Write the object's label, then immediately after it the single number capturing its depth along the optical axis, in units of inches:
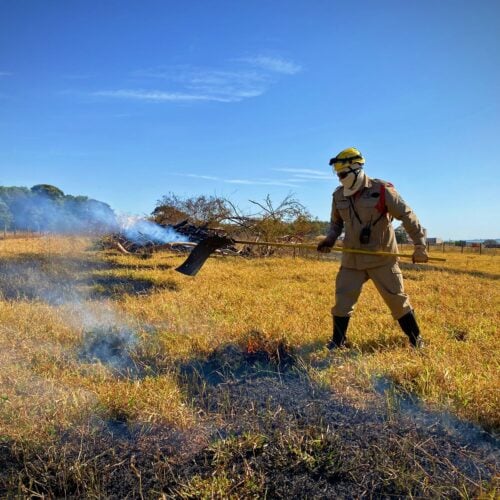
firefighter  168.4
